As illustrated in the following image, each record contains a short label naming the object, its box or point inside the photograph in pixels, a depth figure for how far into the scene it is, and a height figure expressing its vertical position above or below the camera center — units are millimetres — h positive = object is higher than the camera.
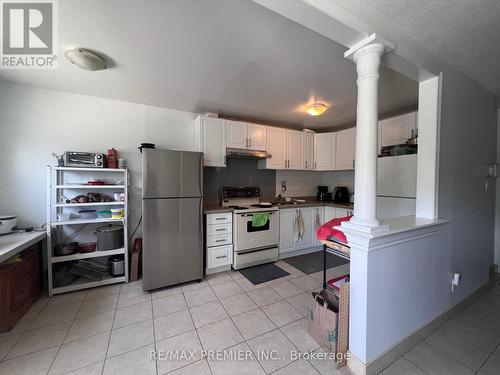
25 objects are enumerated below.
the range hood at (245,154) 3080 +483
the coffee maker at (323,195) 4102 -204
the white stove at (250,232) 2877 -711
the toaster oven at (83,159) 2298 +273
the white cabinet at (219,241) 2738 -801
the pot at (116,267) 2508 -1050
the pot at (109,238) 2408 -667
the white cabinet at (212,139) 2912 +659
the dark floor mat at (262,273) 2641 -1242
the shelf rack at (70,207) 2184 -332
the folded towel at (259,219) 2955 -515
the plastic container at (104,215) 2474 -398
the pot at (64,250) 2270 -772
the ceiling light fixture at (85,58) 1666 +1070
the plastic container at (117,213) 2443 -370
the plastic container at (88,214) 2513 -399
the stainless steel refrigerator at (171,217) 2307 -402
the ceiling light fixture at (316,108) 2570 +989
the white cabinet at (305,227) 3289 -738
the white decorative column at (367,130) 1314 +373
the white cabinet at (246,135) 3107 +788
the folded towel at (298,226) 3365 -706
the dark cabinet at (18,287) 1687 -982
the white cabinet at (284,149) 3482 +636
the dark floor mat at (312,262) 2971 -1226
